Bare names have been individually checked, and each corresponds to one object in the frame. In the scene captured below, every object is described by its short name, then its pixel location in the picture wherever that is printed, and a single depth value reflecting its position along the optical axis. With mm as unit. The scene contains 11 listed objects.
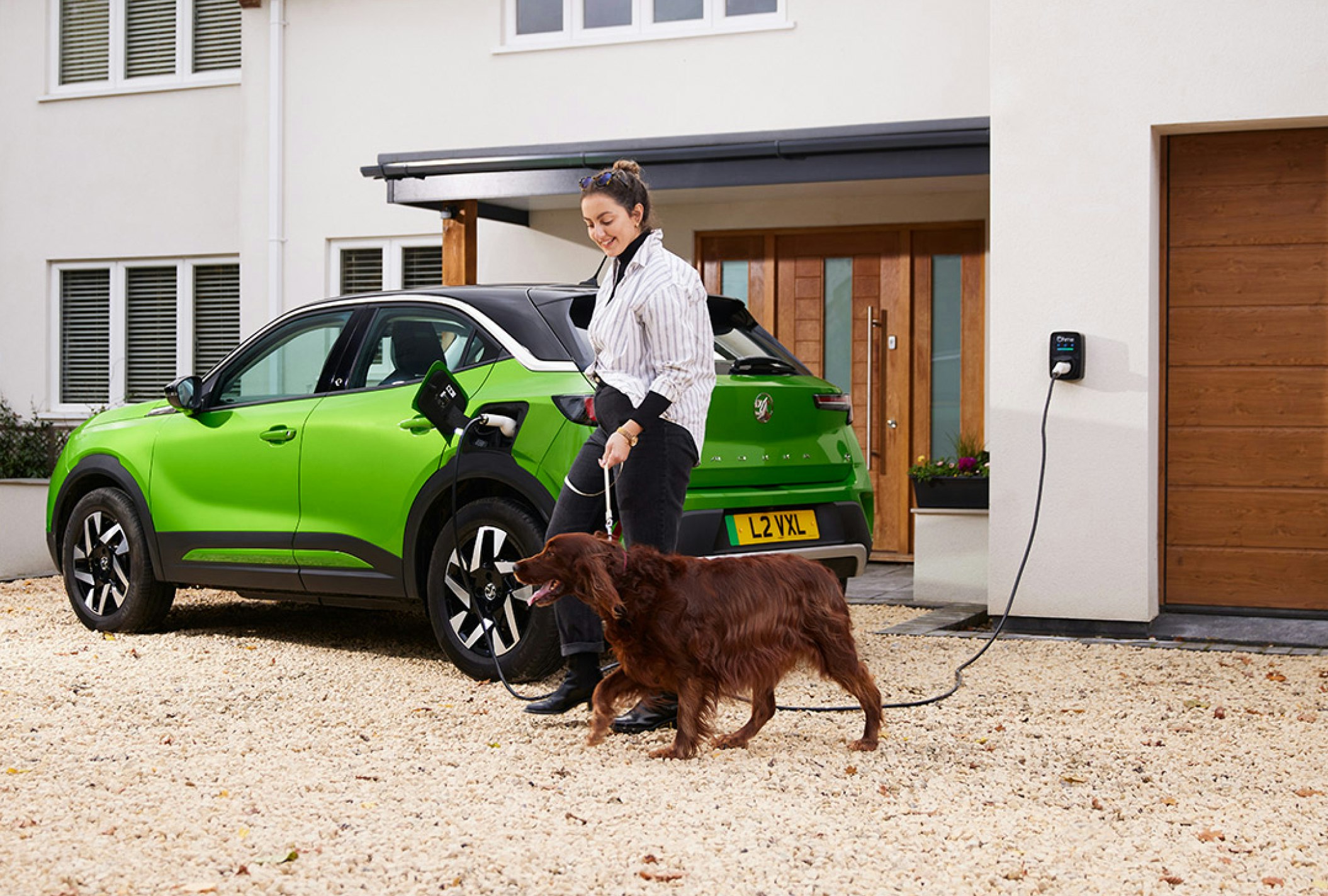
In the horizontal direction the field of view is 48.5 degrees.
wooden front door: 10938
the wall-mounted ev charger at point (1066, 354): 7660
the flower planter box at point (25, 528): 11648
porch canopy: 9359
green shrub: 12844
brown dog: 4625
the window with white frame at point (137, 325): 13555
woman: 4902
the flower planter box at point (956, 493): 9195
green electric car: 5977
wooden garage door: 7699
